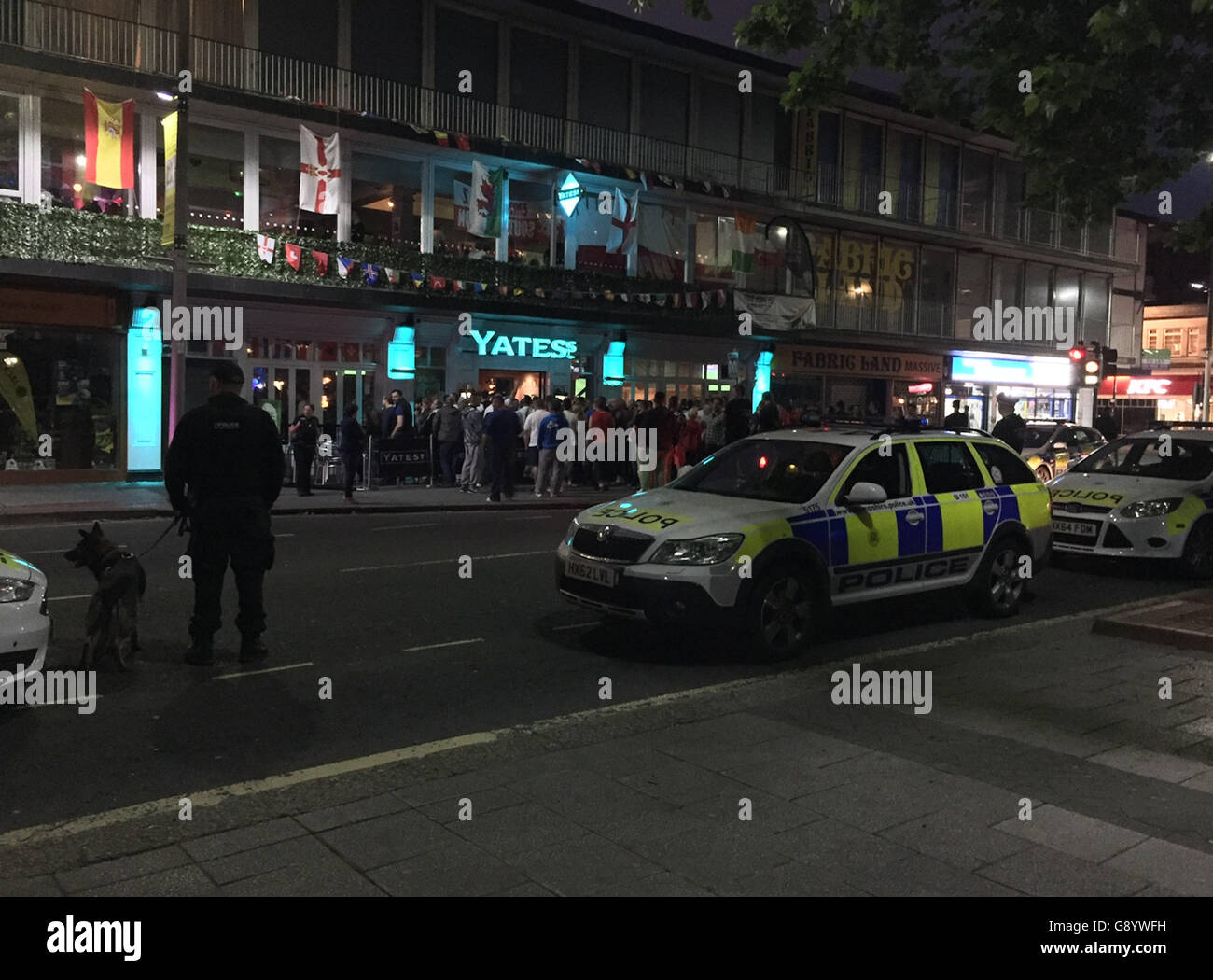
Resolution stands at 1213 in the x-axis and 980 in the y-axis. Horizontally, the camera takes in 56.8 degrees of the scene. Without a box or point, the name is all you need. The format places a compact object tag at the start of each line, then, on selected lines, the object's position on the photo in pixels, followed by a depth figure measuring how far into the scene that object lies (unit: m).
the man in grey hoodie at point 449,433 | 21.42
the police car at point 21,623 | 5.79
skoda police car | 7.60
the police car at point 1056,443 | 20.08
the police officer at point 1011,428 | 17.88
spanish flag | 19.34
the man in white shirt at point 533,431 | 21.11
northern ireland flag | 21.98
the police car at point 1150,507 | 11.75
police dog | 6.95
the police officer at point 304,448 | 19.09
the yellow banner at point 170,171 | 17.73
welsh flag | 24.64
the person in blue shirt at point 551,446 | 20.08
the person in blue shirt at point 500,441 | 18.88
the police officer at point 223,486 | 7.09
